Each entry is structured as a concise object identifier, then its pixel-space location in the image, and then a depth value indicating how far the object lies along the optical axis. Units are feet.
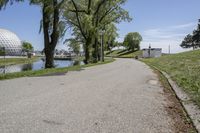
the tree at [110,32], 76.89
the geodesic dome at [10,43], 247.71
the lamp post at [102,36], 70.74
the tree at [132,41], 205.16
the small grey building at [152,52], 143.78
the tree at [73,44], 82.69
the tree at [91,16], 55.19
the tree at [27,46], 258.91
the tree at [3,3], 33.56
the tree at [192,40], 170.56
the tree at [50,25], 43.14
